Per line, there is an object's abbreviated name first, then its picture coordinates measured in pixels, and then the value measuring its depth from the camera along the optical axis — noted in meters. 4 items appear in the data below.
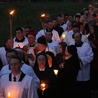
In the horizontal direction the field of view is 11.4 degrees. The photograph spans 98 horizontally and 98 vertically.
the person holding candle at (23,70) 8.27
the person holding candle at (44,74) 8.77
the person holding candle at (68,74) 9.74
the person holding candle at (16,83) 7.53
